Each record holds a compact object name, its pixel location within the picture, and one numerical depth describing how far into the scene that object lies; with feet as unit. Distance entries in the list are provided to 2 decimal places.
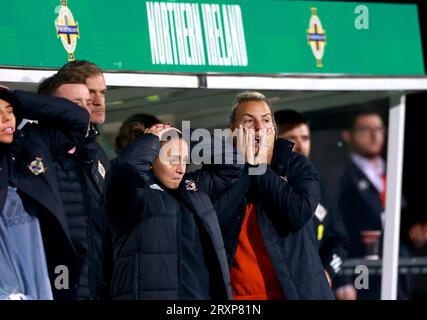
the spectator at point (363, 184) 65.05
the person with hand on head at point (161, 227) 40.70
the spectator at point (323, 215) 55.83
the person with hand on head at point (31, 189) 39.40
